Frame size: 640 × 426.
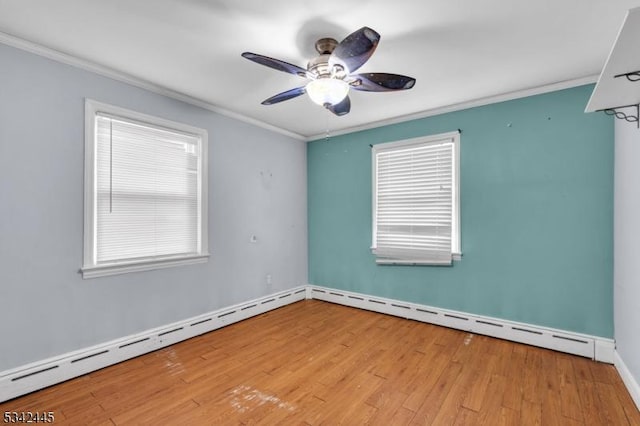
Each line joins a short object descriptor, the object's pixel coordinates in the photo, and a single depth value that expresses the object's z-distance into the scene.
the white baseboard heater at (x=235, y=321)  2.19
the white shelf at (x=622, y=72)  1.17
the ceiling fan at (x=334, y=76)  1.82
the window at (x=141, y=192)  2.52
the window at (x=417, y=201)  3.45
